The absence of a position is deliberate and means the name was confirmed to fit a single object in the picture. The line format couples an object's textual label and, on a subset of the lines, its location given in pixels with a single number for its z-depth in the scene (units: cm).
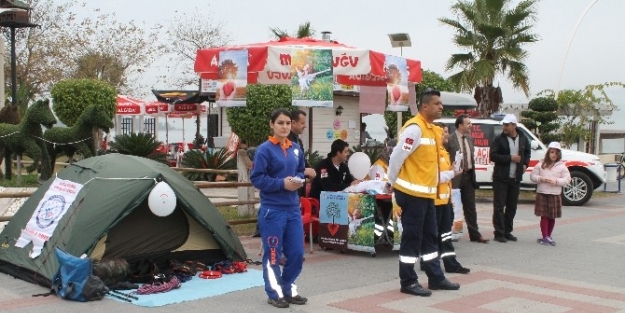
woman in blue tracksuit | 624
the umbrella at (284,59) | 957
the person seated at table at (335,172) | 923
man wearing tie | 997
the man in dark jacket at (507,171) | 1050
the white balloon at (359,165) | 932
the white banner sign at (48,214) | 738
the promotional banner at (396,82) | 1028
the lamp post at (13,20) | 1753
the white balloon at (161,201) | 728
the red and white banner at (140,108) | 2508
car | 1639
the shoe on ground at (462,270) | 817
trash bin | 1788
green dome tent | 718
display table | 895
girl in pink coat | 1039
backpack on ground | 657
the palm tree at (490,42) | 2402
